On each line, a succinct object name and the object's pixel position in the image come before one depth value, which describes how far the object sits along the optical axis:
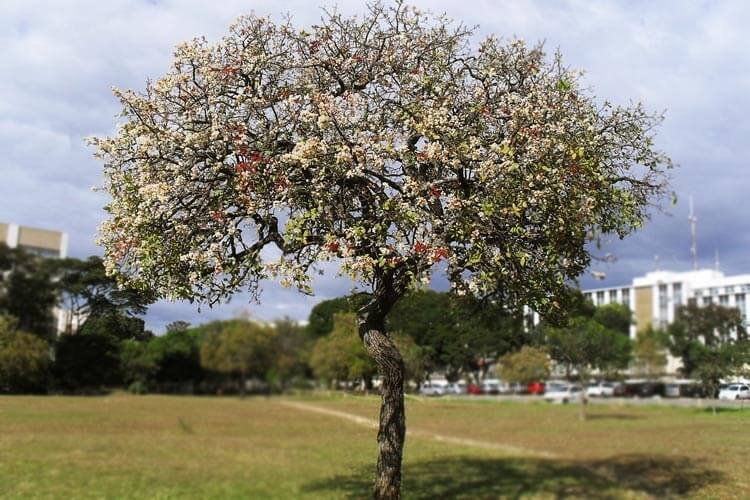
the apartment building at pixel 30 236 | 48.93
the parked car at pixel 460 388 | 63.77
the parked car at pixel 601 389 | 64.56
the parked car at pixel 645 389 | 64.06
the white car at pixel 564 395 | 50.16
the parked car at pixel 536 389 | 57.22
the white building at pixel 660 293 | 88.81
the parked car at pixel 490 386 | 68.50
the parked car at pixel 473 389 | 63.12
